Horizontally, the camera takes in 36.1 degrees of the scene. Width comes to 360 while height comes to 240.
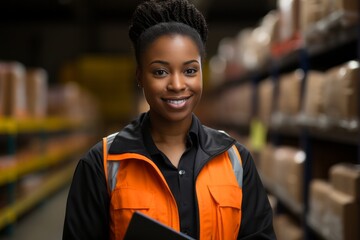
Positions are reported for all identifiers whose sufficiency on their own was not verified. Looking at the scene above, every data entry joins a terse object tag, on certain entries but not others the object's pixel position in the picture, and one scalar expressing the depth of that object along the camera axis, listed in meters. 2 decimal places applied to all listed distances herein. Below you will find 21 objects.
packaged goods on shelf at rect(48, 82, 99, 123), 9.15
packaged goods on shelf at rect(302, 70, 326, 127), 3.19
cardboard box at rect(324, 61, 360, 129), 2.55
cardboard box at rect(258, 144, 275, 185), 4.77
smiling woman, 1.65
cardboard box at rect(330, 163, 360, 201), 2.62
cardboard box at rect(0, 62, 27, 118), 5.80
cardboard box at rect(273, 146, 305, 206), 3.68
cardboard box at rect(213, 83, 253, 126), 6.31
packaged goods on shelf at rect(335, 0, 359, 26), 2.56
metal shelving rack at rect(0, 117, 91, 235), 5.65
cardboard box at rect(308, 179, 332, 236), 3.02
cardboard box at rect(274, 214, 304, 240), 3.85
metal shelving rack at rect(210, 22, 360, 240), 2.74
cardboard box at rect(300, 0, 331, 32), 3.14
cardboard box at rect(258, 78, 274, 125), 4.95
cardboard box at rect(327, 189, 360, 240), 2.64
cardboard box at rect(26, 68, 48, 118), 6.87
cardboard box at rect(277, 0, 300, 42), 3.82
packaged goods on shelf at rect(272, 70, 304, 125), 3.93
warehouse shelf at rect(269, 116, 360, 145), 2.55
